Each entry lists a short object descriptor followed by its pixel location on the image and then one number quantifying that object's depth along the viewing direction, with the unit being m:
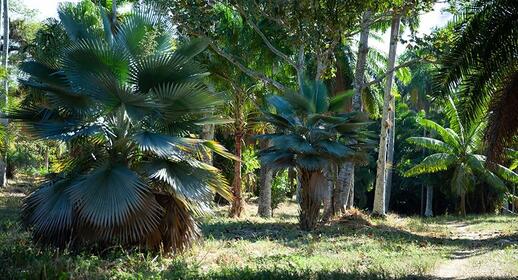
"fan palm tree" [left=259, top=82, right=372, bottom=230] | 15.91
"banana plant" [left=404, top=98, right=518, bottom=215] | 32.62
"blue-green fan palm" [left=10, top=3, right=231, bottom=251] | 9.81
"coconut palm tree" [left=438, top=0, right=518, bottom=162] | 11.10
